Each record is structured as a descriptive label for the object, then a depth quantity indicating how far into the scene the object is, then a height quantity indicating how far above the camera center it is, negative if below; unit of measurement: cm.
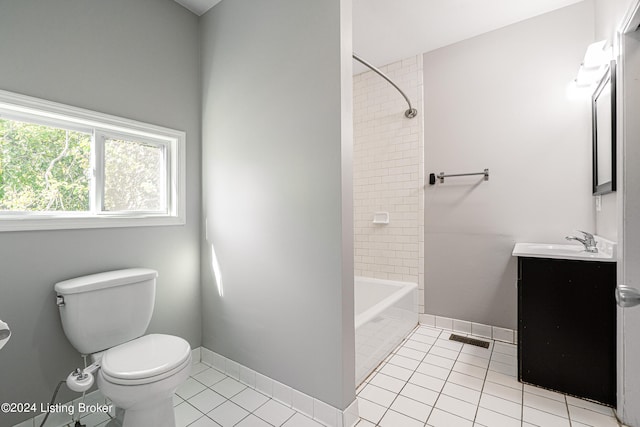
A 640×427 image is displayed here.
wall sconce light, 188 +96
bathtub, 204 -87
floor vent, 255 -112
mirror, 178 +51
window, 161 +29
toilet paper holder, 94 -37
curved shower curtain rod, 299 +100
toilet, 136 -70
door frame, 150 -1
